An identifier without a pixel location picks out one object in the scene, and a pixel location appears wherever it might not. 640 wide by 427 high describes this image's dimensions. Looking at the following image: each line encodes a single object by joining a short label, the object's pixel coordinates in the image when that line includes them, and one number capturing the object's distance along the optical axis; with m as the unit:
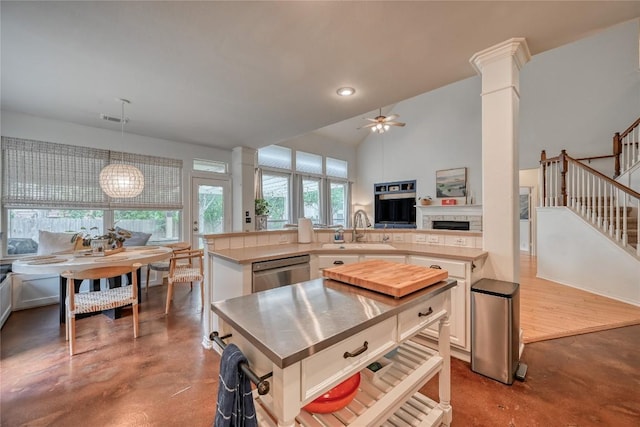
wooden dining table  2.29
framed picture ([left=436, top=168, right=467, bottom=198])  6.32
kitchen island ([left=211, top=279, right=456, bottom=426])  0.72
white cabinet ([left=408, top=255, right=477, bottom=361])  1.97
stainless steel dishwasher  1.97
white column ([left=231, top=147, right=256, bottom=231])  5.18
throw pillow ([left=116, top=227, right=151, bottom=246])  3.96
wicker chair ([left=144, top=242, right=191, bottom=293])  3.73
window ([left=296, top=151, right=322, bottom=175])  6.95
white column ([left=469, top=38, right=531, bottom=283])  2.01
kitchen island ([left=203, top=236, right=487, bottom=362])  1.97
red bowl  1.01
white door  4.89
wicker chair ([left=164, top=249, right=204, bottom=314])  3.05
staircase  3.65
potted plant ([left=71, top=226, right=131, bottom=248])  3.01
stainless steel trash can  1.78
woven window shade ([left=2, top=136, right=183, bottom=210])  3.33
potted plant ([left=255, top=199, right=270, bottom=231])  5.56
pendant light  3.05
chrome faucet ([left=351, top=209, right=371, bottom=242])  2.91
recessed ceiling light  2.75
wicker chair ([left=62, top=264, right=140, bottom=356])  2.27
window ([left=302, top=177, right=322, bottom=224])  7.11
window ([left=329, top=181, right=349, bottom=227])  7.91
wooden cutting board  1.05
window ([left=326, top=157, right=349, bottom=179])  7.81
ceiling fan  4.60
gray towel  0.76
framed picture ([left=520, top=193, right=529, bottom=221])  6.57
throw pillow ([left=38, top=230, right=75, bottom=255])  3.24
